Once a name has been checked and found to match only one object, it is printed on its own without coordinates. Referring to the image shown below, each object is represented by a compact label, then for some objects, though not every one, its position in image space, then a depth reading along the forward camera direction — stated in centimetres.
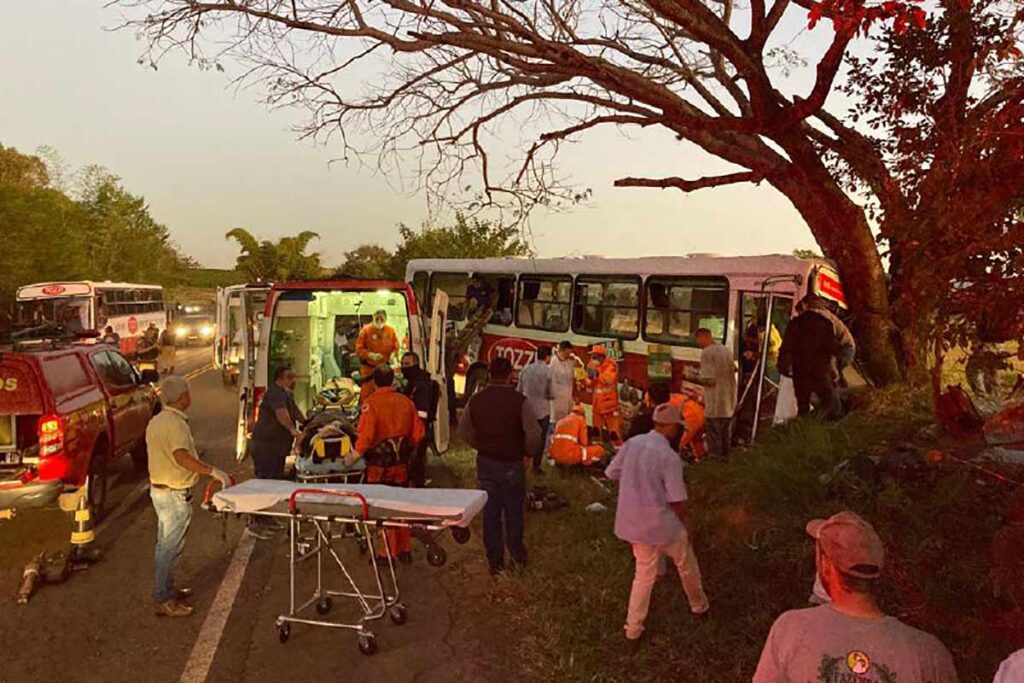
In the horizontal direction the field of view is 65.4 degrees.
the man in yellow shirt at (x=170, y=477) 598
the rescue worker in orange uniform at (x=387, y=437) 708
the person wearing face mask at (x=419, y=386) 970
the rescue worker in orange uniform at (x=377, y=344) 1119
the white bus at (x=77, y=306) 2484
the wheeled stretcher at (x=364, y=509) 522
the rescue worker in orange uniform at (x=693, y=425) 1059
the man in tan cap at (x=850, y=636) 242
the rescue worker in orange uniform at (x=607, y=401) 1143
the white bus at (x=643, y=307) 1048
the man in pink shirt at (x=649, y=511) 528
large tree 709
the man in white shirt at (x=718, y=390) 977
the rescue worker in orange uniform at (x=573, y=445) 1029
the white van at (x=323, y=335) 970
